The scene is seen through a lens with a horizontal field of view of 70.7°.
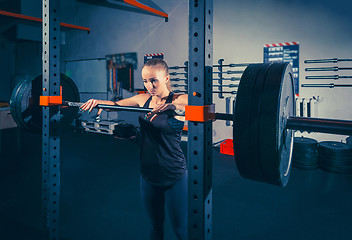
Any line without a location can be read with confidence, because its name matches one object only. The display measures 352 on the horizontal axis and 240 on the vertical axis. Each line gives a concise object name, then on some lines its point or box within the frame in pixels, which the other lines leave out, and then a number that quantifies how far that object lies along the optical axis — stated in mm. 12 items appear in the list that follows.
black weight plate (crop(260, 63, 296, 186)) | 698
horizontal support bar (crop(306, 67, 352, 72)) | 3262
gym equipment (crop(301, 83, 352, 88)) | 3248
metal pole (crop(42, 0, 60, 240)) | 1271
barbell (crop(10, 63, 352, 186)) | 702
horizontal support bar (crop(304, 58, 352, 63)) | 3217
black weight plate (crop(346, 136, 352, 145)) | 3315
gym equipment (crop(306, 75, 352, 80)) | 3291
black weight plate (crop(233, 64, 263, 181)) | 722
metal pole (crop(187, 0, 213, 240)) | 711
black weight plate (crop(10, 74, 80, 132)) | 1579
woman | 1165
